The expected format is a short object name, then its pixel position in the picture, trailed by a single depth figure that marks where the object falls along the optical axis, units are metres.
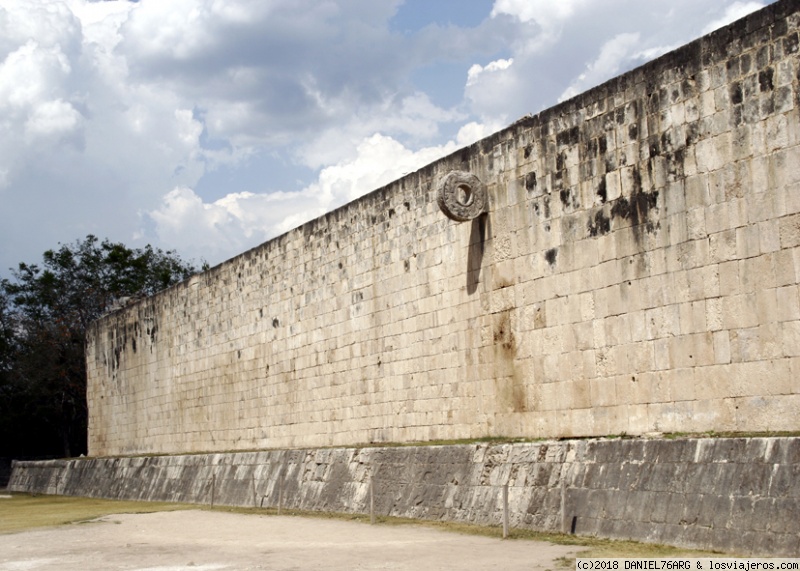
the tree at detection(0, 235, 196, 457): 39.34
